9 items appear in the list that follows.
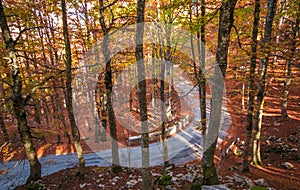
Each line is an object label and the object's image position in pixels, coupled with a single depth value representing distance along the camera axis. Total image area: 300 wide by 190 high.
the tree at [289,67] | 5.35
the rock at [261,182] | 6.35
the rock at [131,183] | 7.36
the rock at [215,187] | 5.13
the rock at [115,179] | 7.99
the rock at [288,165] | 7.92
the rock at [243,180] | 6.19
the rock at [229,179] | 6.64
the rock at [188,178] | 6.95
